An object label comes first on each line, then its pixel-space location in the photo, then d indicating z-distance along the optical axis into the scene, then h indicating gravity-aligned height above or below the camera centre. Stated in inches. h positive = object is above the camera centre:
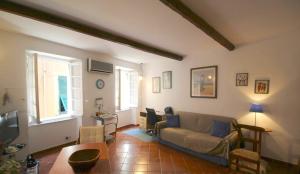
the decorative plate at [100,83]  168.6 -0.6
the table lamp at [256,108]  116.0 -19.7
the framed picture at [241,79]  131.5 +3.4
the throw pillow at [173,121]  159.6 -40.5
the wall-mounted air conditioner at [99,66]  157.1 +18.2
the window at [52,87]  129.4 -3.5
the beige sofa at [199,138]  111.0 -46.4
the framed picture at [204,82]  151.6 +1.0
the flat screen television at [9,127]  85.7 -27.1
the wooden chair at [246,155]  92.6 -46.0
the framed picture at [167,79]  192.7 +5.0
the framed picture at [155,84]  207.5 -2.2
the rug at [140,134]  166.1 -61.8
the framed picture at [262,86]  120.2 -2.6
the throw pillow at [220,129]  126.1 -39.4
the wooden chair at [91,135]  97.5 -33.9
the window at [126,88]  213.6 -7.7
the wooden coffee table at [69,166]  54.8 -32.1
